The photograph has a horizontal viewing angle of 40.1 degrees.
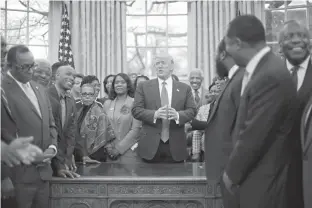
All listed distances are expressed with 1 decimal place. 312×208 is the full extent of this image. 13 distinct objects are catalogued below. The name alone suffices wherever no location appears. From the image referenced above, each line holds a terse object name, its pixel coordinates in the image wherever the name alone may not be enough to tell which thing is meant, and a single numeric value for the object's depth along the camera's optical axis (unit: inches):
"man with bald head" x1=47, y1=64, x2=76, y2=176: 129.0
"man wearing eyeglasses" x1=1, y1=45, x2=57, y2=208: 98.7
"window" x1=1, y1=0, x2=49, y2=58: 317.7
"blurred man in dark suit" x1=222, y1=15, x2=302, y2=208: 73.8
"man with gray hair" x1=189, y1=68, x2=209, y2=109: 205.8
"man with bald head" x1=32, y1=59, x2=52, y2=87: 130.3
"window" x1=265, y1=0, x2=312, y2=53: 313.1
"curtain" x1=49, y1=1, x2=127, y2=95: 316.5
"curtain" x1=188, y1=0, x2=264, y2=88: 315.9
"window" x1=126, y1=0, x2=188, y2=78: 332.8
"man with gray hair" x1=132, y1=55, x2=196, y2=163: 149.6
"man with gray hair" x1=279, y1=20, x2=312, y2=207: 84.6
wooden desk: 123.4
